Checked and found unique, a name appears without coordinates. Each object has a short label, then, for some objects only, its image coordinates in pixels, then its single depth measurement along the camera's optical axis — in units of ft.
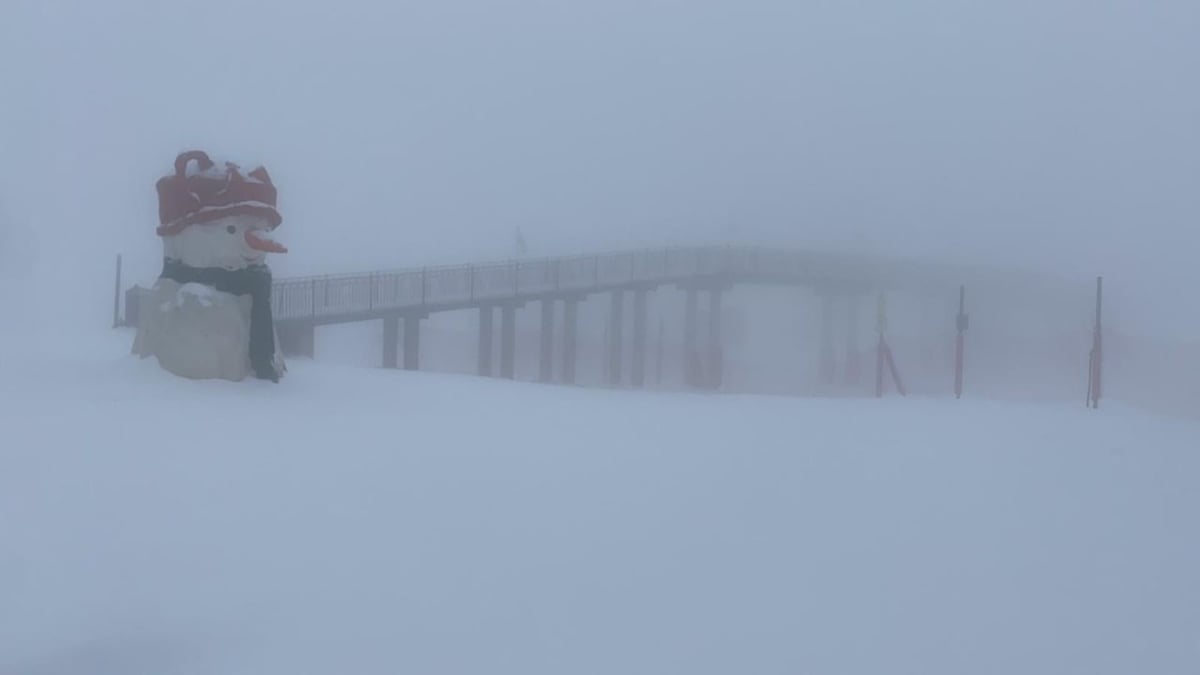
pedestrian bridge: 81.92
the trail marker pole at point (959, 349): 67.77
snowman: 44.45
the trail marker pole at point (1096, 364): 63.22
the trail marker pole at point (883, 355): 73.84
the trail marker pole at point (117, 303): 87.67
